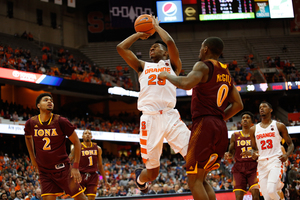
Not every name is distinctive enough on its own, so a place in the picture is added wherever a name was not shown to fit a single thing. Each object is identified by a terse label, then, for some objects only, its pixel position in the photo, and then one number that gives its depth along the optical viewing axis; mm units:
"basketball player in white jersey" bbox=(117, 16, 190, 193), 5086
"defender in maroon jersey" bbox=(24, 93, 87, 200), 5664
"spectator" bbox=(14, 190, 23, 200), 11170
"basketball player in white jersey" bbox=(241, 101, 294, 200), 7094
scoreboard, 29625
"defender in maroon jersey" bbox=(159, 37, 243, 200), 4270
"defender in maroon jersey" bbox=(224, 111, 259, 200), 8320
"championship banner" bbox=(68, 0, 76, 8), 27475
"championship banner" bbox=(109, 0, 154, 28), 28875
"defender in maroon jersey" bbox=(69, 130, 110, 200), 8734
